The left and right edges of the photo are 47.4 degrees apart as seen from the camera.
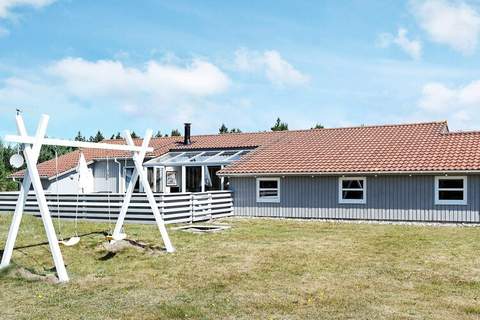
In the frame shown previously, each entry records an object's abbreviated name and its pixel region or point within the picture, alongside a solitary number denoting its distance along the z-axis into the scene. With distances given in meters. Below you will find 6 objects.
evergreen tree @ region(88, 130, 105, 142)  63.70
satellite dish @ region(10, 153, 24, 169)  11.05
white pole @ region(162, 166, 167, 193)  29.44
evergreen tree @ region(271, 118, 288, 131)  52.62
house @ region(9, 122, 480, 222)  20.02
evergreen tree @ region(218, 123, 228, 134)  57.81
